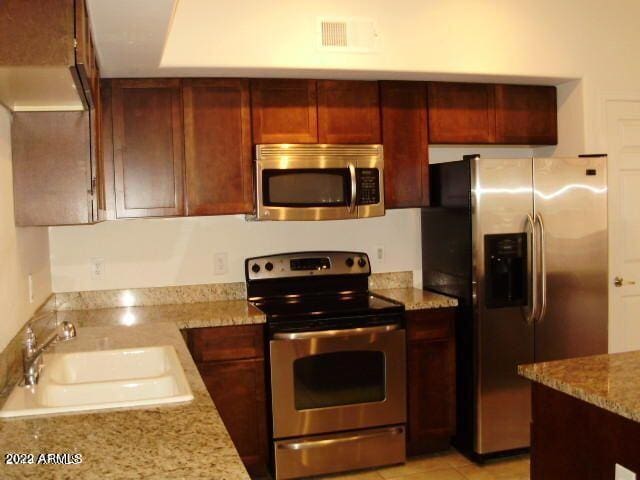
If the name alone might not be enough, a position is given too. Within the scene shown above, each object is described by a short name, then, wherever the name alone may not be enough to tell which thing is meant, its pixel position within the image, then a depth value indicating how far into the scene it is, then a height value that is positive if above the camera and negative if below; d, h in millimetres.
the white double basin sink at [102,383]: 1846 -568
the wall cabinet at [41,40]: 1751 +488
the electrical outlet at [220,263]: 3850 -305
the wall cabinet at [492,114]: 3811 +561
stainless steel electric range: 3307 -930
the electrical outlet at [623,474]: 1799 -767
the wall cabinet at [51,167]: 2490 +192
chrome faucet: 2062 -458
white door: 3979 -117
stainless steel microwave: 3477 +159
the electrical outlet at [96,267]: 3668 -297
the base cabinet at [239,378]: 3271 -860
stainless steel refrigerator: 3467 -393
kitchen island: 1821 -652
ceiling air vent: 3490 +960
